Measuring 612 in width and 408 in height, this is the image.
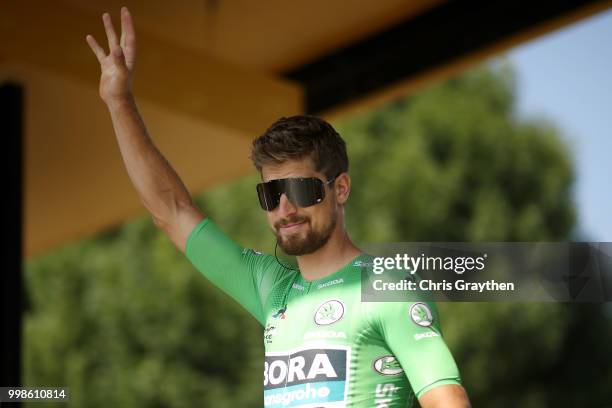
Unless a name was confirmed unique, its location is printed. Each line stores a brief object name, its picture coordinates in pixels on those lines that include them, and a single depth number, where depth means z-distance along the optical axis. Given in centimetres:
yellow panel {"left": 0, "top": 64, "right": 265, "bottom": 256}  935
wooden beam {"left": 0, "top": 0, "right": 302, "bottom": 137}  824
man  475
